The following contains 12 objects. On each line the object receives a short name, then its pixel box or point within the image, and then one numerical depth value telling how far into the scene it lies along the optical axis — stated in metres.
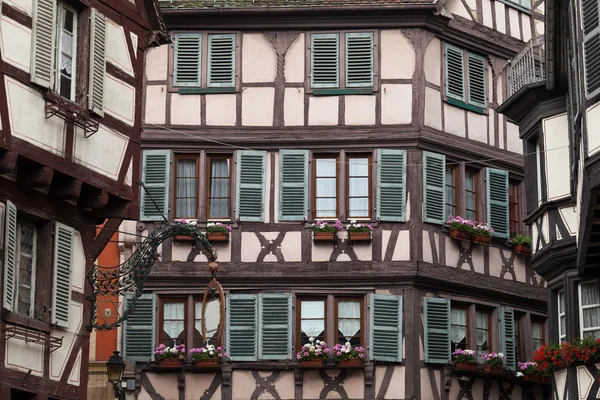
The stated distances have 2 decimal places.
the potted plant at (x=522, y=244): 31.06
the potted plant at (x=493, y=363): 29.61
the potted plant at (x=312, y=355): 28.75
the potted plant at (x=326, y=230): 29.42
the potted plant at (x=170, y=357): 29.14
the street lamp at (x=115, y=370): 22.42
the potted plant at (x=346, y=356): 28.75
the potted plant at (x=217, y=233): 29.61
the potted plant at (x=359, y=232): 29.41
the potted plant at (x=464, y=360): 29.28
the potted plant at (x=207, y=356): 29.06
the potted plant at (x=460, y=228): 29.86
